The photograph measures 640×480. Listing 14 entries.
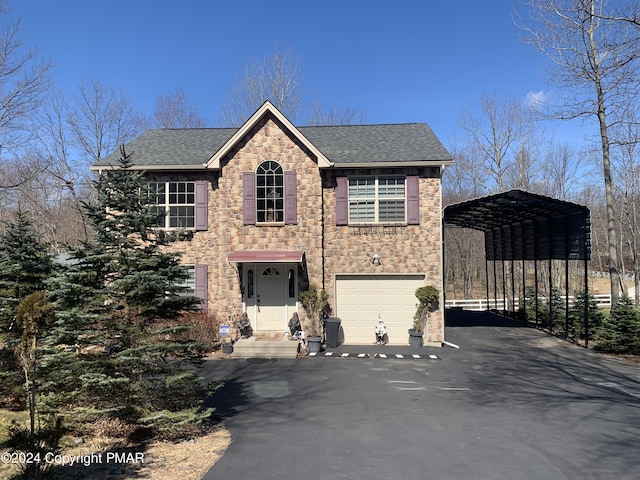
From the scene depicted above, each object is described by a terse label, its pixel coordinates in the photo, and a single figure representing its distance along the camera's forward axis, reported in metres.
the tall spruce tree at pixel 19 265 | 7.91
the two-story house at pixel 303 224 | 13.67
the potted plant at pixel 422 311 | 13.33
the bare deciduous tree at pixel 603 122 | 16.36
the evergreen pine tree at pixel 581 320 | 15.29
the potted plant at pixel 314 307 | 13.34
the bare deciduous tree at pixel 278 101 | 28.19
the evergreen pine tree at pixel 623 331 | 12.59
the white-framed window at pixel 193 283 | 13.84
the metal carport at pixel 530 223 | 13.09
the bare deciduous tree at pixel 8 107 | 15.54
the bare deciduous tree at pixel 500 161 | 29.53
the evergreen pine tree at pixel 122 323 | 6.09
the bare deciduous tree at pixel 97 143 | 24.92
